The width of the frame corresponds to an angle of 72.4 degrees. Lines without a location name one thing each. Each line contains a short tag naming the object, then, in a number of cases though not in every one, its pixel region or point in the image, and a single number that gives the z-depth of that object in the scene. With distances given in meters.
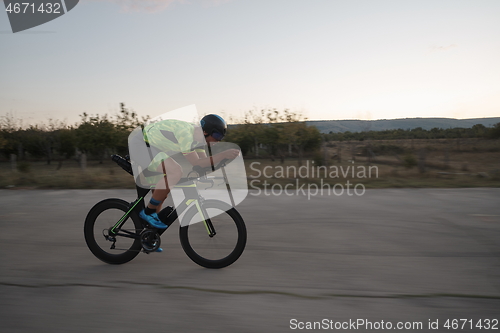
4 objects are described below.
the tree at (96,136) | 29.19
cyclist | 3.45
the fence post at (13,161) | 19.17
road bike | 3.70
